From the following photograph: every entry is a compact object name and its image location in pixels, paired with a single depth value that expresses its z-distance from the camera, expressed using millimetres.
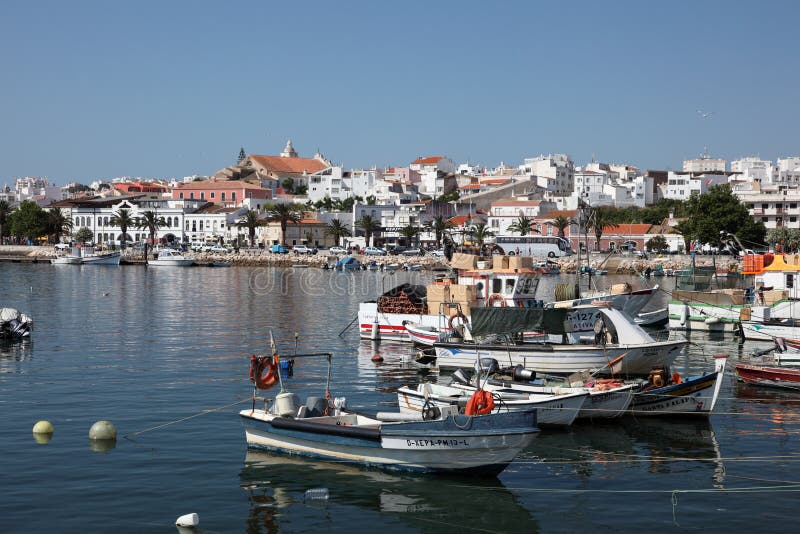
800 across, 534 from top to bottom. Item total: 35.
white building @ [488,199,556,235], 131412
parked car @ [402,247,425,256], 121938
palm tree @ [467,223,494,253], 114775
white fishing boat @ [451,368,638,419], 22453
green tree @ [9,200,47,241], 143250
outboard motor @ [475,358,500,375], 23680
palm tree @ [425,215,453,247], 121375
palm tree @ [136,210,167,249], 136125
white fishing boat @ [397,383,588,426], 21281
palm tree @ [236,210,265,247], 131375
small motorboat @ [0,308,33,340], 37688
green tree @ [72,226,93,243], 142500
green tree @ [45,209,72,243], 143125
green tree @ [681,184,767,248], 100312
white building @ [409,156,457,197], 170125
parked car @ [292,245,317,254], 126744
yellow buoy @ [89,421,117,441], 20875
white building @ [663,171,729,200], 164125
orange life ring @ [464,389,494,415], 18109
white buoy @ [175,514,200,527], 15336
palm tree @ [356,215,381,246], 132375
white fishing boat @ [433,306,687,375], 26547
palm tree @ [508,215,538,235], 122125
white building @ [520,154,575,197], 165500
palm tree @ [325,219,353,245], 134125
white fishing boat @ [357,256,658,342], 35750
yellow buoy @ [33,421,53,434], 21234
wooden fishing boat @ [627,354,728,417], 23078
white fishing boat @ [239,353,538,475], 17484
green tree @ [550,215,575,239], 122062
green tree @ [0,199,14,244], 149250
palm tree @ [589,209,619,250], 116625
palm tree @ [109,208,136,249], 133375
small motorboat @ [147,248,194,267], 112125
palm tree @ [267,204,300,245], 128875
